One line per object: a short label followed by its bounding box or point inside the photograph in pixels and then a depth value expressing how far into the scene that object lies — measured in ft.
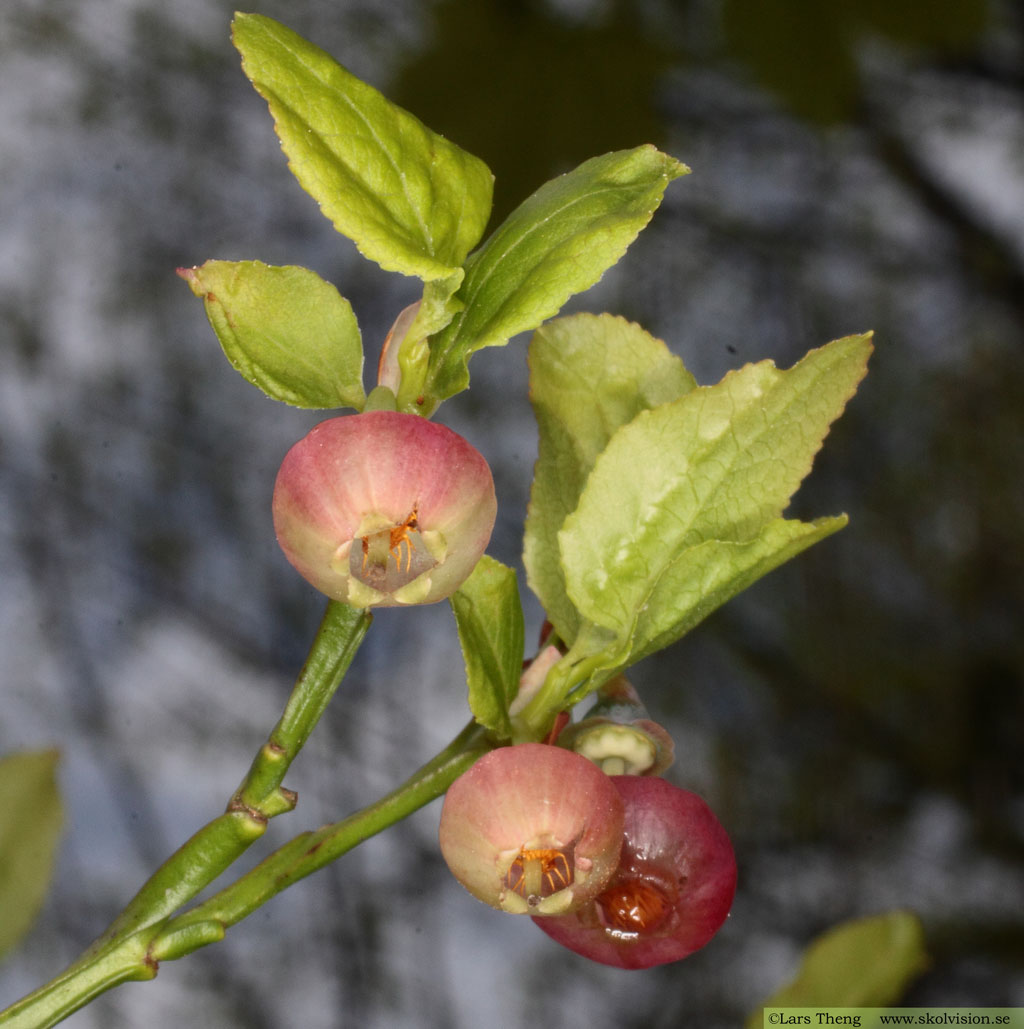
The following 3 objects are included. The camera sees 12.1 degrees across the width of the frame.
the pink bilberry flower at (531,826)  0.44
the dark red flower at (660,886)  0.45
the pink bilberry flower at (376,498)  0.44
